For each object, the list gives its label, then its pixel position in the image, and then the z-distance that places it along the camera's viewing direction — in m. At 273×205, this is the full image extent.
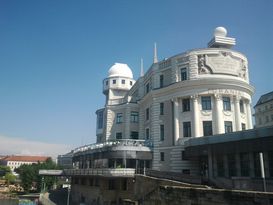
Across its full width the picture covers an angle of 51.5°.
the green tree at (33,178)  83.50
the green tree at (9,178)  113.61
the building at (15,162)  196.12
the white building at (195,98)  40.34
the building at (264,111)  73.00
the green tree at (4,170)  140.54
